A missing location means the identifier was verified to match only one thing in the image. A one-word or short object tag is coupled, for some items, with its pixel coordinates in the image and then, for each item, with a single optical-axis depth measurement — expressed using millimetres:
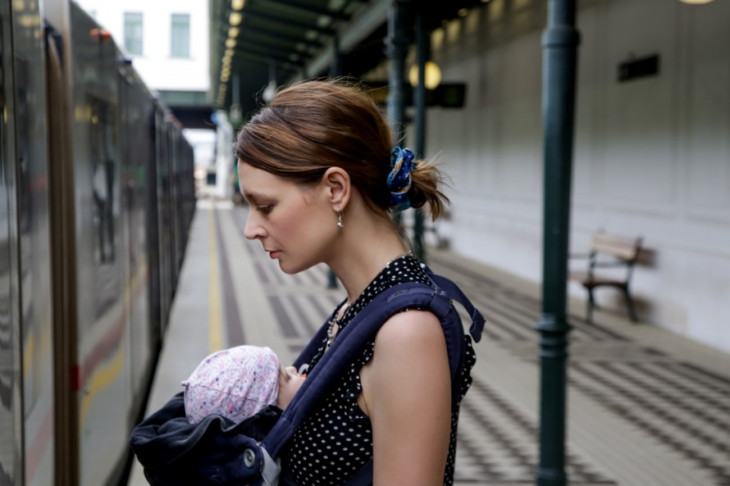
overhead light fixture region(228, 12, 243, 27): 19156
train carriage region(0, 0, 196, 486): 2695
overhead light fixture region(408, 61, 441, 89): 14539
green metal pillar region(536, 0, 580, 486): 5059
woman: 1633
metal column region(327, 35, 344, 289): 14918
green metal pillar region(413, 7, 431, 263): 11570
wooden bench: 11367
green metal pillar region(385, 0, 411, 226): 10750
